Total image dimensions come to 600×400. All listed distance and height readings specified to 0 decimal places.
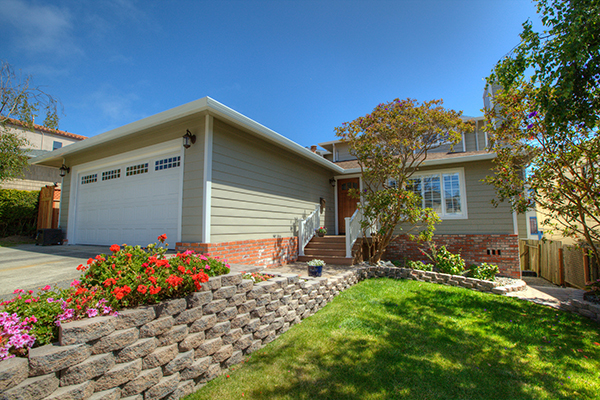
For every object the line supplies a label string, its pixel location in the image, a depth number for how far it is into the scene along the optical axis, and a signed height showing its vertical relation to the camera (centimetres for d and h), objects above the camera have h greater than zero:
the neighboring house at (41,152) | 1309 +336
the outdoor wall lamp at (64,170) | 847 +165
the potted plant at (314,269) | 574 -94
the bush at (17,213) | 981 +37
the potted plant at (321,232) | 895 -24
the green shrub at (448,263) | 739 -104
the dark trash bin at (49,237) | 792 -40
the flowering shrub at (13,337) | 158 -67
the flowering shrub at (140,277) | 218 -46
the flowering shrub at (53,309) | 176 -59
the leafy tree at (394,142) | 701 +221
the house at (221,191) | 547 +86
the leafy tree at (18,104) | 856 +381
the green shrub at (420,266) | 760 -114
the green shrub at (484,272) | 735 -126
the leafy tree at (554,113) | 291 +164
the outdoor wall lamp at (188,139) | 550 +172
